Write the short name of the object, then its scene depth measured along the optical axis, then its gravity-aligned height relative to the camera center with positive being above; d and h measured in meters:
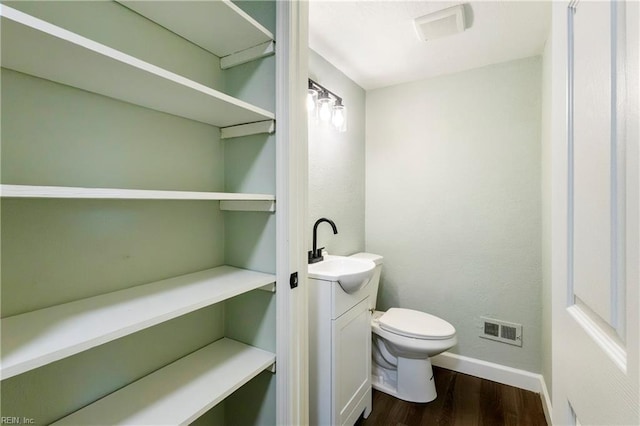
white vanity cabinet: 1.39 -0.72
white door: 0.40 +0.00
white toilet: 1.71 -0.89
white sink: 1.40 -0.32
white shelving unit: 0.58 -0.24
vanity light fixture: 1.76 +0.69
